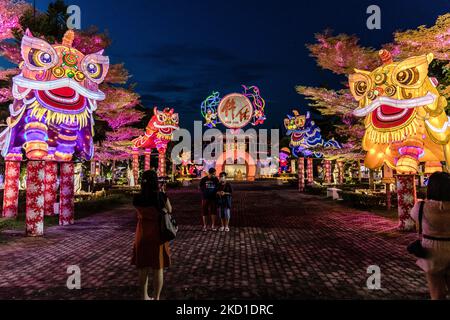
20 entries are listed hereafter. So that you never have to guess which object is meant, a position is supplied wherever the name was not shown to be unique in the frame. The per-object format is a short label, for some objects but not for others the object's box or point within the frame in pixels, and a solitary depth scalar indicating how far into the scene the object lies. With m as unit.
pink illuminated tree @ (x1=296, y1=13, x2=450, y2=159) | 15.54
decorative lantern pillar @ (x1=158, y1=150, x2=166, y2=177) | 27.34
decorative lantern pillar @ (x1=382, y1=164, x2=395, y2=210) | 12.09
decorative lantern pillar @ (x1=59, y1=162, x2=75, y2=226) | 10.22
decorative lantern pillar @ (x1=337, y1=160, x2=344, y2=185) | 26.65
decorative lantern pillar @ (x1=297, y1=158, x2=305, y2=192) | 24.95
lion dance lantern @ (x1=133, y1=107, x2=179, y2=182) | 24.99
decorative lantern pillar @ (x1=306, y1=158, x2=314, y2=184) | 26.65
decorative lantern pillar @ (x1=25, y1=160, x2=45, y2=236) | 8.51
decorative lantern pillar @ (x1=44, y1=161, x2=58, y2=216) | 11.27
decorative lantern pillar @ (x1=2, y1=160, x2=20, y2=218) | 11.57
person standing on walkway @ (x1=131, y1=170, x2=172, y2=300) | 3.95
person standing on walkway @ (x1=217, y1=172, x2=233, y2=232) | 8.90
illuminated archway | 40.91
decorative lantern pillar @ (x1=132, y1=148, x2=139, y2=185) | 24.70
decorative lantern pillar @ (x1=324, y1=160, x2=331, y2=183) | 26.71
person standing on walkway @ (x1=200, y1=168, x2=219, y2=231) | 8.87
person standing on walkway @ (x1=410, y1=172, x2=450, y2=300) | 3.22
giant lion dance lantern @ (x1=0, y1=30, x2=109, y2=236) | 8.73
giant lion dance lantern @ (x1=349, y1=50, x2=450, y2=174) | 8.58
